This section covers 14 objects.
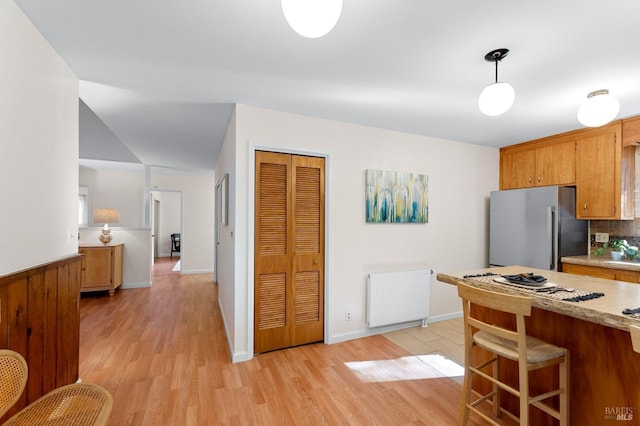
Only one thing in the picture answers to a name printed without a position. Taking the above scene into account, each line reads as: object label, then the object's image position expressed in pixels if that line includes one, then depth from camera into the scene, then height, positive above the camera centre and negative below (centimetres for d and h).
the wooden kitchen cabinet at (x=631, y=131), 295 +88
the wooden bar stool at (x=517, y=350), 144 -71
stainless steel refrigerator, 334 -14
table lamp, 563 -4
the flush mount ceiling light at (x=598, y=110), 199 +74
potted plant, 306 -34
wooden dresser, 467 -87
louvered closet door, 285 -37
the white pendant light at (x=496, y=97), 177 +73
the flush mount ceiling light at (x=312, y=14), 105 +74
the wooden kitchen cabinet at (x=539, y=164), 350 +69
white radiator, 329 -95
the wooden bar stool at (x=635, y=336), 107 -44
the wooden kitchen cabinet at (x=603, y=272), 278 -57
